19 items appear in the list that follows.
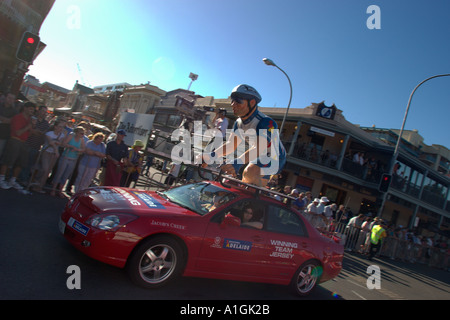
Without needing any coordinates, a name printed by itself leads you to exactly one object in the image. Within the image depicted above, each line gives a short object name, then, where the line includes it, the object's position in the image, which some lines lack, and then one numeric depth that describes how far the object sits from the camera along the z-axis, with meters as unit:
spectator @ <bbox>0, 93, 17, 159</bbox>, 6.16
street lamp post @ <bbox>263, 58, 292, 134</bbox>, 17.13
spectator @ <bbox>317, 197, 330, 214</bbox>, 11.03
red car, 3.21
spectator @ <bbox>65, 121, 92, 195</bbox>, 7.34
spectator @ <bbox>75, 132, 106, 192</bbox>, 6.95
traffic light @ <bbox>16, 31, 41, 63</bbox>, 5.96
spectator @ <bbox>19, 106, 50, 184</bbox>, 6.76
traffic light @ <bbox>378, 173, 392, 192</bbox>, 13.88
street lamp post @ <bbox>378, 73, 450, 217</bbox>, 13.62
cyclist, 4.08
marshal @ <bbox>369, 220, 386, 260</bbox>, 11.33
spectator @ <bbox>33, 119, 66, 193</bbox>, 6.56
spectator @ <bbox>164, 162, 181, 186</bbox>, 8.72
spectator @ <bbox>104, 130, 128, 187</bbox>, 7.10
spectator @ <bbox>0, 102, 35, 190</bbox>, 6.07
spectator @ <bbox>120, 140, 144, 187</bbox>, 7.60
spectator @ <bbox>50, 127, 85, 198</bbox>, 6.73
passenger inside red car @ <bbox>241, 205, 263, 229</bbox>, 3.98
